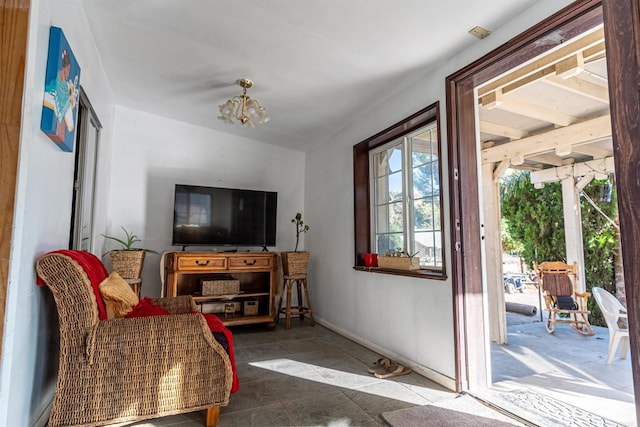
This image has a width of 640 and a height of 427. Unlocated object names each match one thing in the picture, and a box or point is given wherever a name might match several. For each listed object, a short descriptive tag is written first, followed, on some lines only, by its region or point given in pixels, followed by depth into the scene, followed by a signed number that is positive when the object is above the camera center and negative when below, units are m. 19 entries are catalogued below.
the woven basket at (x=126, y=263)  3.06 -0.18
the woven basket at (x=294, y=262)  3.88 -0.22
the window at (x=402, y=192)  2.73 +0.48
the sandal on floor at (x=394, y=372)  2.43 -0.95
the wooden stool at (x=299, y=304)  3.84 -0.72
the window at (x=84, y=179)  2.49 +0.51
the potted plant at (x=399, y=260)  2.71 -0.14
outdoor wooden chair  4.07 -0.65
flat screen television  3.70 +0.31
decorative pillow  1.79 -0.30
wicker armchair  1.55 -0.60
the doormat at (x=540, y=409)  1.82 -0.97
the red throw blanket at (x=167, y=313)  1.91 -0.48
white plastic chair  2.77 -0.59
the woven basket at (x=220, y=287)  3.57 -0.47
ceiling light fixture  2.87 +1.15
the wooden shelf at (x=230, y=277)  3.44 -0.40
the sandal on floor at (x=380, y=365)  2.52 -0.94
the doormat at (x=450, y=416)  1.79 -0.96
